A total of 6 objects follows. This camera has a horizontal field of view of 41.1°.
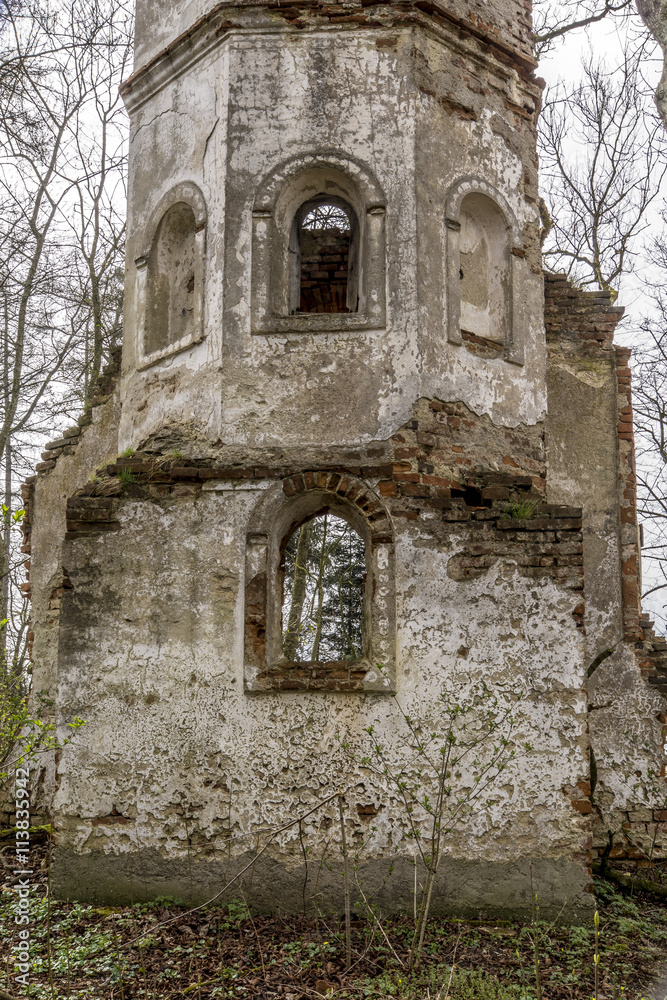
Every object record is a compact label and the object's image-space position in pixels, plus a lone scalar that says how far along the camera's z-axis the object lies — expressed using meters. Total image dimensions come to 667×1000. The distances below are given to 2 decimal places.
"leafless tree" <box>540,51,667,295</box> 14.43
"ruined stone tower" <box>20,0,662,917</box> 5.56
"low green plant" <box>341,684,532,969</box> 5.44
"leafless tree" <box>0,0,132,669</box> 12.71
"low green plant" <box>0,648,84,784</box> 5.44
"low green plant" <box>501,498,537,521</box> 5.90
